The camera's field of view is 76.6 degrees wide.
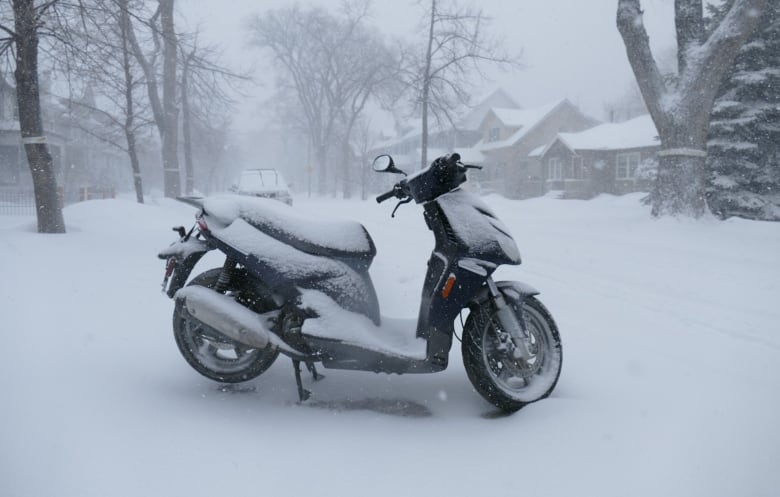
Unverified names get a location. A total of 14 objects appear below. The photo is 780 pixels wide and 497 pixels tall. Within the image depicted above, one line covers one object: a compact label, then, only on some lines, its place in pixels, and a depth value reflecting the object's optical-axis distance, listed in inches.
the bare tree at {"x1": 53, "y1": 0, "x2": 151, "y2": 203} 353.1
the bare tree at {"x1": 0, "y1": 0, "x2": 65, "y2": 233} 336.2
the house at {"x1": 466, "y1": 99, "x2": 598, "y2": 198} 1560.0
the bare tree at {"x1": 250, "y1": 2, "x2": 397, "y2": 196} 1413.6
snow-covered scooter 116.9
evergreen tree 556.1
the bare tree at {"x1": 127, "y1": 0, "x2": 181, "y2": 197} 766.5
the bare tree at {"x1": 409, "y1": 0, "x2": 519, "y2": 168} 824.3
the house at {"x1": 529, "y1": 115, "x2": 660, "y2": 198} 1208.2
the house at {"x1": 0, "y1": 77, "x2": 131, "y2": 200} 1244.5
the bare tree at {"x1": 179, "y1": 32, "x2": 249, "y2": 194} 485.1
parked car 735.7
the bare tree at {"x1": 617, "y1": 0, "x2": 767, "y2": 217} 408.5
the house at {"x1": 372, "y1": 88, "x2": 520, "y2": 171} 1837.1
